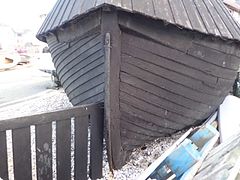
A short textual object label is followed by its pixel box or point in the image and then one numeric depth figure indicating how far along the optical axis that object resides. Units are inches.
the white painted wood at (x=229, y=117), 101.9
